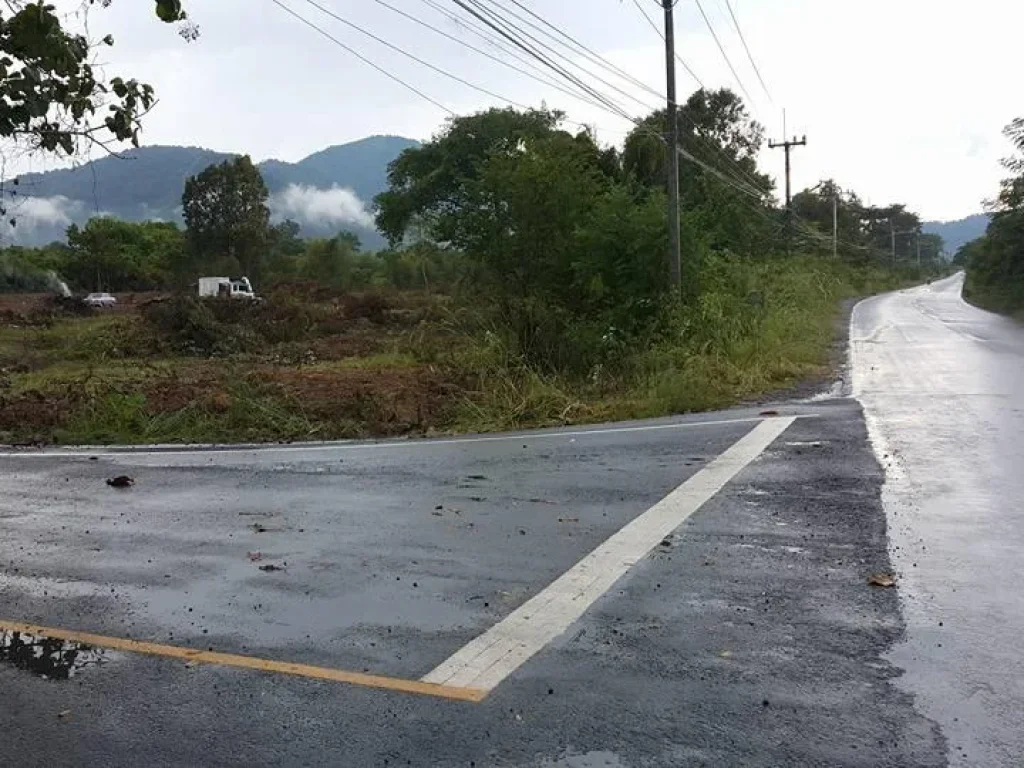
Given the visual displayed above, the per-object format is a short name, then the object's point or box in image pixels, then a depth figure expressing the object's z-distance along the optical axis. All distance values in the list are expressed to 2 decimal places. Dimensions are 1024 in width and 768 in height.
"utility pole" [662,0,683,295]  18.66
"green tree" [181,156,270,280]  79.00
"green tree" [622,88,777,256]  29.22
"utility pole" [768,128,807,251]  52.06
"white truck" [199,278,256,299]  53.36
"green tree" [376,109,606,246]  52.72
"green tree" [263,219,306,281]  81.31
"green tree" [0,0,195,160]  3.31
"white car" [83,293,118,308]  51.78
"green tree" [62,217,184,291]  77.94
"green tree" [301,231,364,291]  78.00
